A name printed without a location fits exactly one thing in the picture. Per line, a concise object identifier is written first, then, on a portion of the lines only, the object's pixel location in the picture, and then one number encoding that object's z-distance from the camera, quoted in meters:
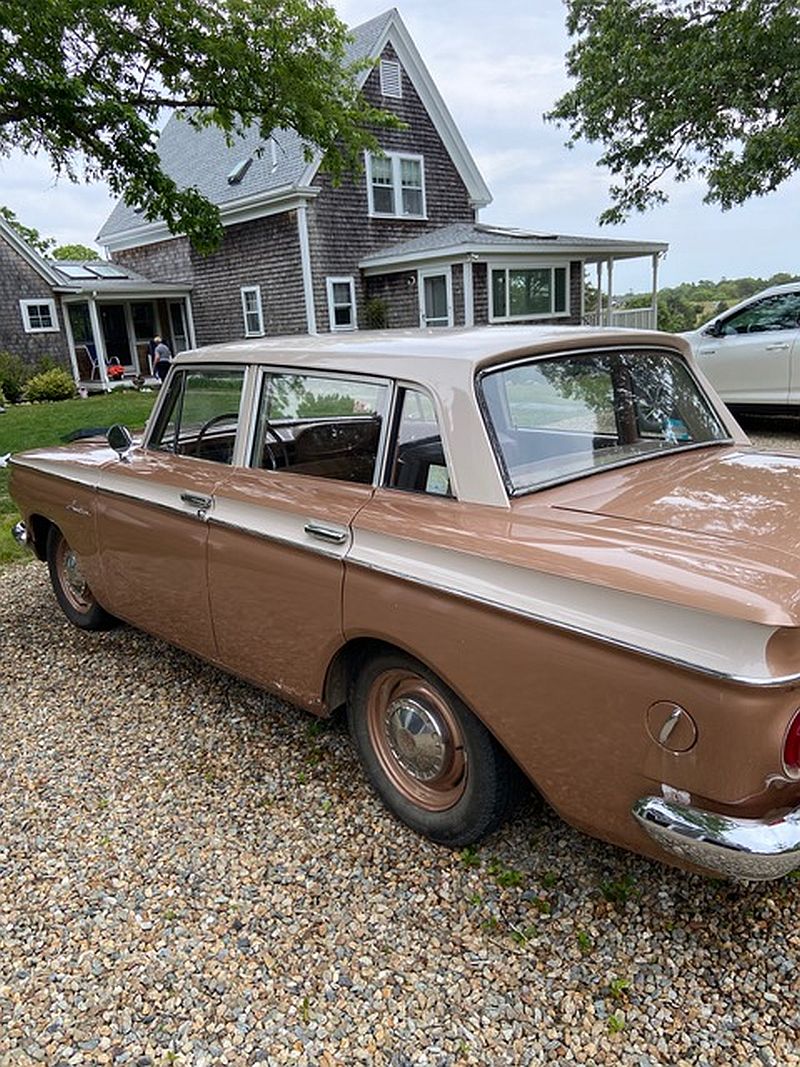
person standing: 20.77
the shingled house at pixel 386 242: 18.16
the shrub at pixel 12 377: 18.67
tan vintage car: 1.86
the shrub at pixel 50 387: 18.66
